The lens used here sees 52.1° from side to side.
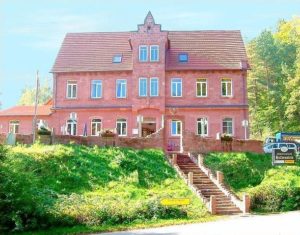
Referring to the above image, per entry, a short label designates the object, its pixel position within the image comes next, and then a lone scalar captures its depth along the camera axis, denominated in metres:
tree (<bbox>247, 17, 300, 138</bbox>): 32.09
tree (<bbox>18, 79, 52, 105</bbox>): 49.45
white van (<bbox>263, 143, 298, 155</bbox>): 21.65
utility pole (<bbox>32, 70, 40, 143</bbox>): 19.81
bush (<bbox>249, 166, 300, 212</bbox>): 15.65
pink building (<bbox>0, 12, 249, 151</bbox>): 25.79
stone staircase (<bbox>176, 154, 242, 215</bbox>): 15.02
